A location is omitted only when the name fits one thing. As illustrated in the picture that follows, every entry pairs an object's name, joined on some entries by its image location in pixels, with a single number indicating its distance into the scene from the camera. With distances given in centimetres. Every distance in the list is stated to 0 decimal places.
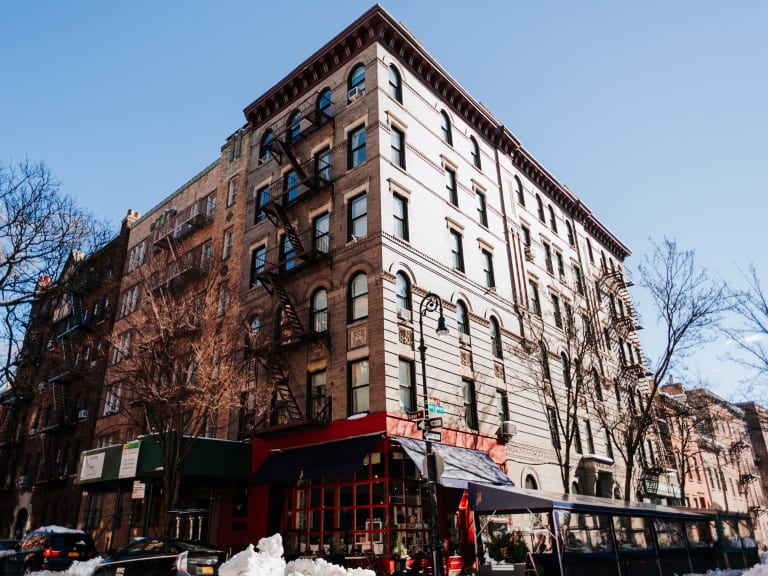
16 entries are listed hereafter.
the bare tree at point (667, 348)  2353
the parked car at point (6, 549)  1932
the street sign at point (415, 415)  1958
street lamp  1295
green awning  2091
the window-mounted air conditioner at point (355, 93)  2508
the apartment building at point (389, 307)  1953
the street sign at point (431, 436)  1480
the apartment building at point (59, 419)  3306
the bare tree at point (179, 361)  1897
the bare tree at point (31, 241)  1895
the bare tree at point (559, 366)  2353
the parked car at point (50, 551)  1795
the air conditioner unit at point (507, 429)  2370
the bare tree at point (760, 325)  2094
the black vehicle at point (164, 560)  1314
